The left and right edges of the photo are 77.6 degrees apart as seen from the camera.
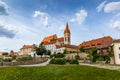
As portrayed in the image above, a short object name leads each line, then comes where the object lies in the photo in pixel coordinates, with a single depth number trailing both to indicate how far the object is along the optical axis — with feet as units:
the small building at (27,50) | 175.58
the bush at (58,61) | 61.59
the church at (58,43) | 152.42
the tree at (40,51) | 138.49
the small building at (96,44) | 102.64
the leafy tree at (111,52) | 80.99
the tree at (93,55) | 93.24
